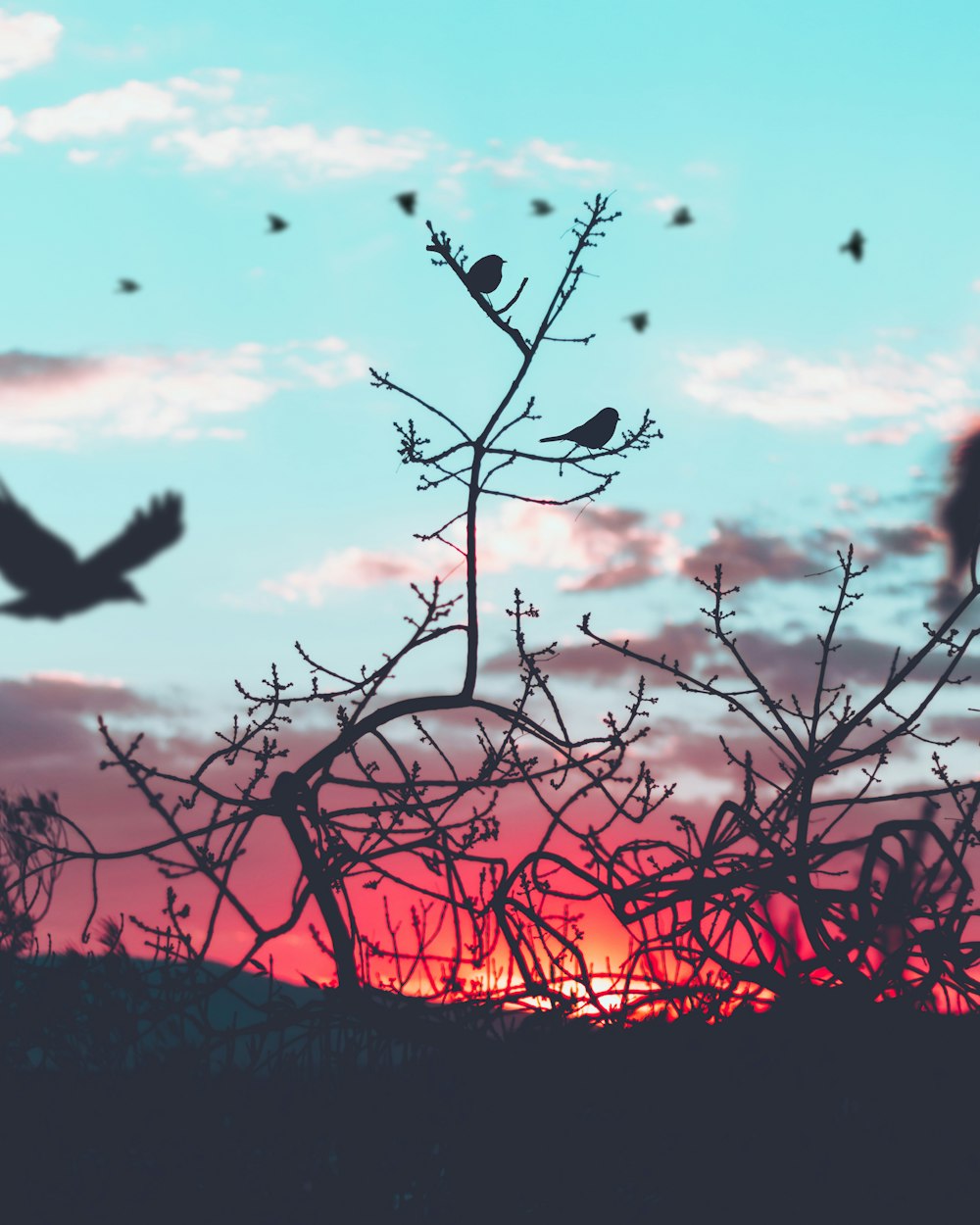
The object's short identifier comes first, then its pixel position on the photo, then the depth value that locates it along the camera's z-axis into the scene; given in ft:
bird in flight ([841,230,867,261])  57.77
